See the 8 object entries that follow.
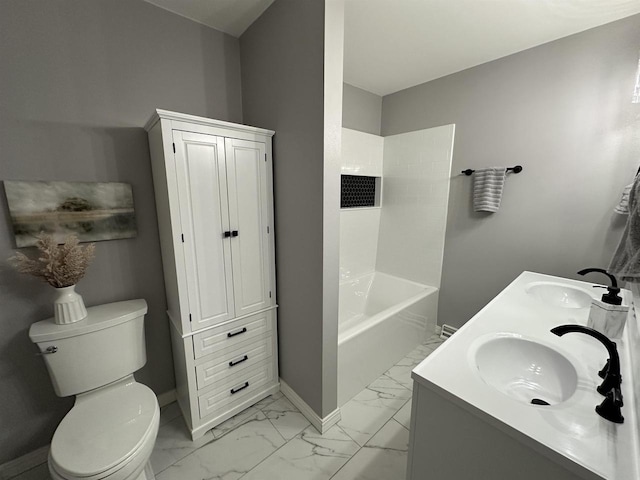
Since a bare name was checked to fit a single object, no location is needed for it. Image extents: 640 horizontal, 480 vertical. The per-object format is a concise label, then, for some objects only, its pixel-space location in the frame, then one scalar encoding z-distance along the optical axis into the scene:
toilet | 1.04
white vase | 1.29
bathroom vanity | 0.64
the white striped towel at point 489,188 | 2.10
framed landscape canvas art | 1.28
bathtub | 1.84
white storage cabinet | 1.39
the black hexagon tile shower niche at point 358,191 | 2.67
